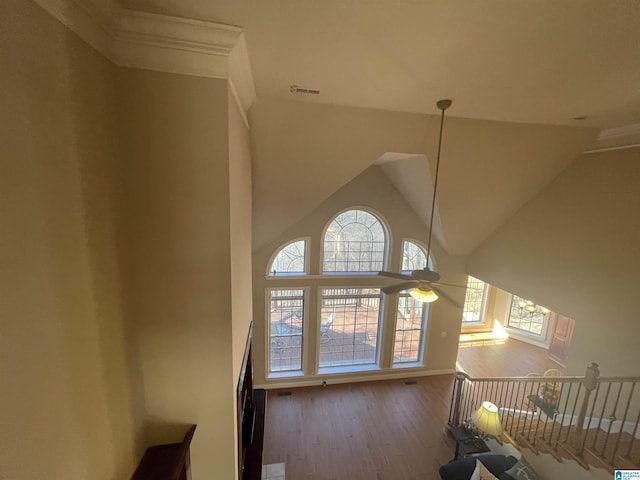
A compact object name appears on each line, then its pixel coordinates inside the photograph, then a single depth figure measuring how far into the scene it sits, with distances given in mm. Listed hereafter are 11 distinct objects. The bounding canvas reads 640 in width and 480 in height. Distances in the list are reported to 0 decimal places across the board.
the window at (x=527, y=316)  8579
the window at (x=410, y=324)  6121
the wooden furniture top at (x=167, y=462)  1596
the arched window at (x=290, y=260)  5562
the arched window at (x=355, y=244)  5719
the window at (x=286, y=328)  5711
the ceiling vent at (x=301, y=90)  2326
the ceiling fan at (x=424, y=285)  2609
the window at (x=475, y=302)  9453
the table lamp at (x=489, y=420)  3633
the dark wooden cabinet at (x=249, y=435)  3023
